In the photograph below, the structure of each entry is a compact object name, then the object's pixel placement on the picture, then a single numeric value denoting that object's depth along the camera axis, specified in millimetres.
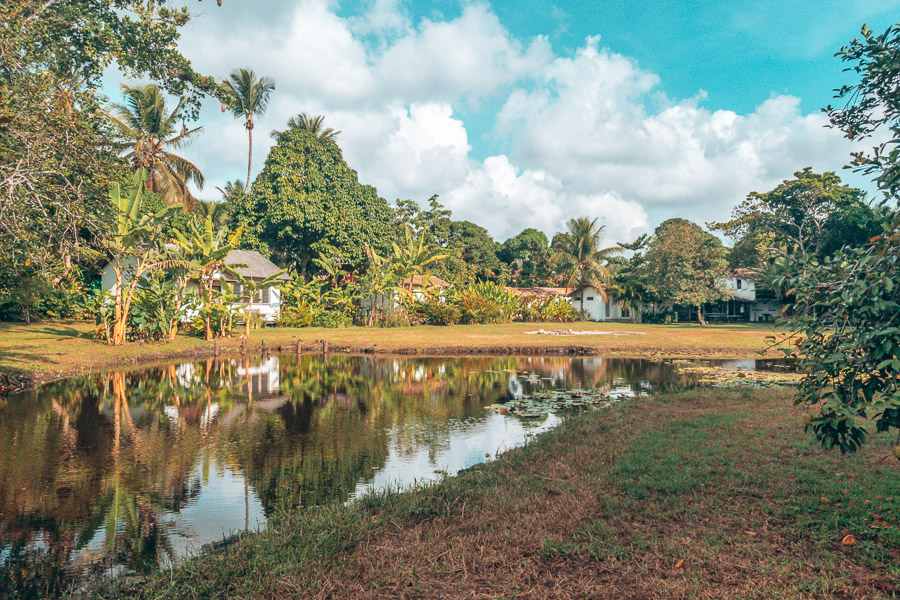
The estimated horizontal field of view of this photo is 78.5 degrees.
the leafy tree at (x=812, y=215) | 38719
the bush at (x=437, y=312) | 35156
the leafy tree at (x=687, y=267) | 39688
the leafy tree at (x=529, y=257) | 61125
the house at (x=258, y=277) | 32844
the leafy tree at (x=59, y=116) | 9578
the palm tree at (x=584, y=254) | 47406
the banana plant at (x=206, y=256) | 22922
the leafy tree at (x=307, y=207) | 37438
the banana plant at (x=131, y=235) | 19750
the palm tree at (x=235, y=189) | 50150
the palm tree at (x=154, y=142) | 32531
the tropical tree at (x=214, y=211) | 44312
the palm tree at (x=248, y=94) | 41656
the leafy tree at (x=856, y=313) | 3320
